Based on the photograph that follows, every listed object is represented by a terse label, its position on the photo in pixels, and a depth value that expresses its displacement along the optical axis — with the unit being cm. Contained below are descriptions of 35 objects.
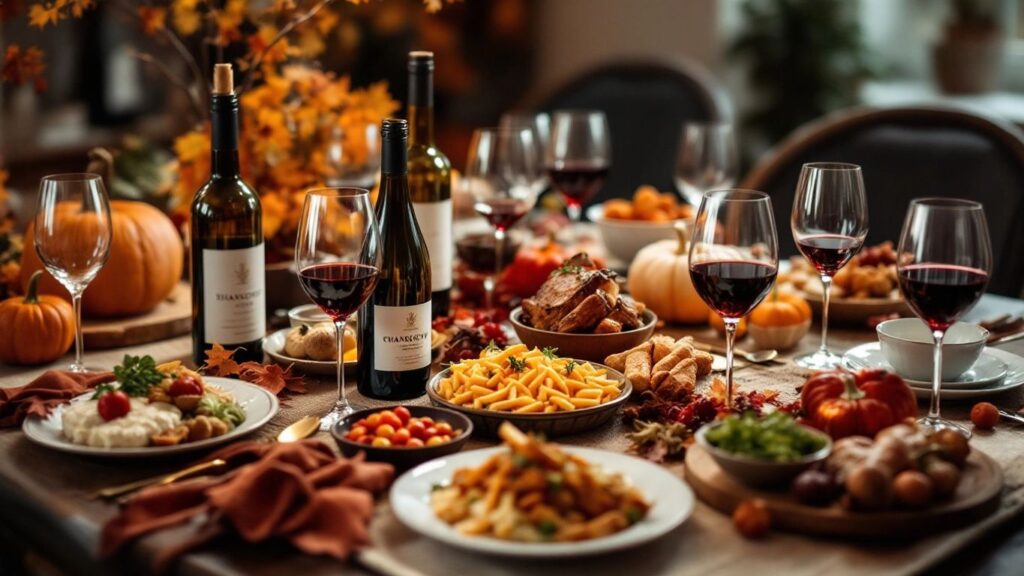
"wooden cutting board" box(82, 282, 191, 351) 178
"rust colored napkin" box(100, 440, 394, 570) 108
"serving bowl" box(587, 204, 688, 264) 223
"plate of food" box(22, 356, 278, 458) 125
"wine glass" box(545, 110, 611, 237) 235
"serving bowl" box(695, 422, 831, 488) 113
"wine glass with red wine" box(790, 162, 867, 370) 157
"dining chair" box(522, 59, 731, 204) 320
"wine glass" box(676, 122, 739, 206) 240
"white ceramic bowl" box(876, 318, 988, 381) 149
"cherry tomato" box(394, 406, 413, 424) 130
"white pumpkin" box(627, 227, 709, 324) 185
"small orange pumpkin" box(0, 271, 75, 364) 164
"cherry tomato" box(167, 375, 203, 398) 131
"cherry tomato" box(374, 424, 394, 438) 127
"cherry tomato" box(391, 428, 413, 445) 126
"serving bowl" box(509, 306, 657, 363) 160
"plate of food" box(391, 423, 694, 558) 103
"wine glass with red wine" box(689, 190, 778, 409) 139
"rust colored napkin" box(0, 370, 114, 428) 138
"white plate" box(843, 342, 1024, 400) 147
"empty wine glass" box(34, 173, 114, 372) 149
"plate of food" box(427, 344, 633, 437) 133
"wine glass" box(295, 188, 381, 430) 139
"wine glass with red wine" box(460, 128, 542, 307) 198
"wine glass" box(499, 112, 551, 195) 237
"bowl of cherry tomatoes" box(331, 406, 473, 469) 124
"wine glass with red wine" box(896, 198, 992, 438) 131
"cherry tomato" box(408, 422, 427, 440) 127
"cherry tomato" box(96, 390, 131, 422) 127
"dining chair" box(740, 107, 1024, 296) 238
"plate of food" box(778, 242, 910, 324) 186
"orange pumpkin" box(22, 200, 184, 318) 184
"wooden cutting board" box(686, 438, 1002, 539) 110
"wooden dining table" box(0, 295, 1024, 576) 105
